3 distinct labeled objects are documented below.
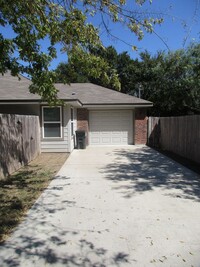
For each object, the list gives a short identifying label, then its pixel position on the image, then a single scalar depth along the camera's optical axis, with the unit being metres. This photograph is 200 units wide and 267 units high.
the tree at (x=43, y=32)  5.43
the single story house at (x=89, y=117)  13.62
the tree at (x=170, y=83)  24.91
